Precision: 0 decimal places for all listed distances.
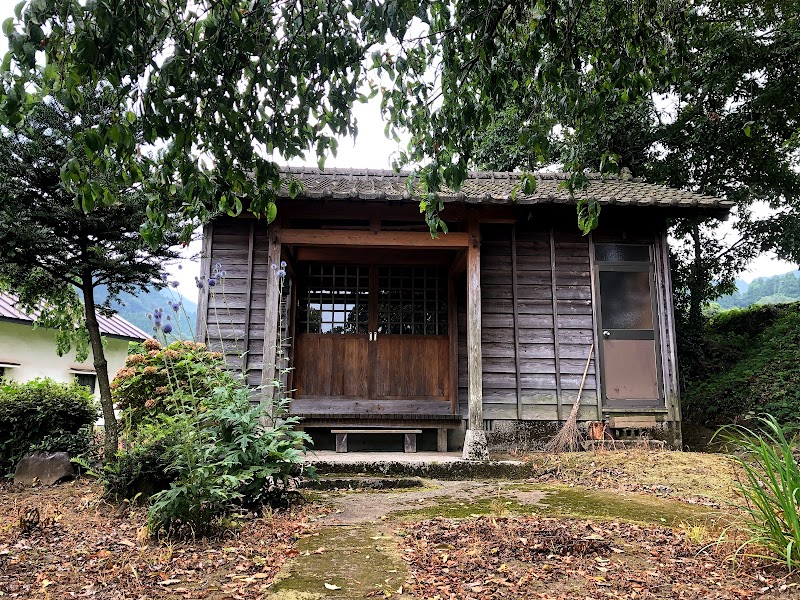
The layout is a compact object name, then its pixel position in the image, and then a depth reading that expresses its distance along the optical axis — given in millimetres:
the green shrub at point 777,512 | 2477
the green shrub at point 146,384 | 5672
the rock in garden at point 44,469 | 6059
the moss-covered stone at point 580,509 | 3869
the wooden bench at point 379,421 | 7691
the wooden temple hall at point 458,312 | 7496
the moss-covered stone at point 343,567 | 2609
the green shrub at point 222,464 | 3357
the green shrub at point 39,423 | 6430
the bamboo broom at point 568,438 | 7402
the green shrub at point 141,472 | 4129
